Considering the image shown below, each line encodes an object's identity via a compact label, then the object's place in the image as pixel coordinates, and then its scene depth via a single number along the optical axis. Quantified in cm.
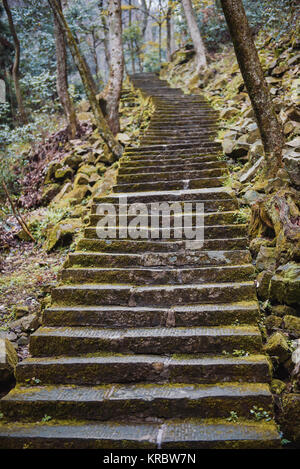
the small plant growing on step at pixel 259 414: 270
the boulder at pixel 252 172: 559
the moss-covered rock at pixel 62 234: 638
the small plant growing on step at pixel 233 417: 273
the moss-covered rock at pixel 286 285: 331
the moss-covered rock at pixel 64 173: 910
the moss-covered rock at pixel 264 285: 370
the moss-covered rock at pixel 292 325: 322
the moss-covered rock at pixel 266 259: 388
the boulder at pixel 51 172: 932
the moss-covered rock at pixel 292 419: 256
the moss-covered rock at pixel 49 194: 888
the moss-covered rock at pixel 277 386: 289
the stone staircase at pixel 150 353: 273
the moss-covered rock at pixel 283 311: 339
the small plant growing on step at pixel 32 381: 322
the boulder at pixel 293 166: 432
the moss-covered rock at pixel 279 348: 305
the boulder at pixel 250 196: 504
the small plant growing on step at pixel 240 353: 315
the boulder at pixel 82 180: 825
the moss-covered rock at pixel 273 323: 340
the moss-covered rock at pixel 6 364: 336
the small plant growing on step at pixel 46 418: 290
